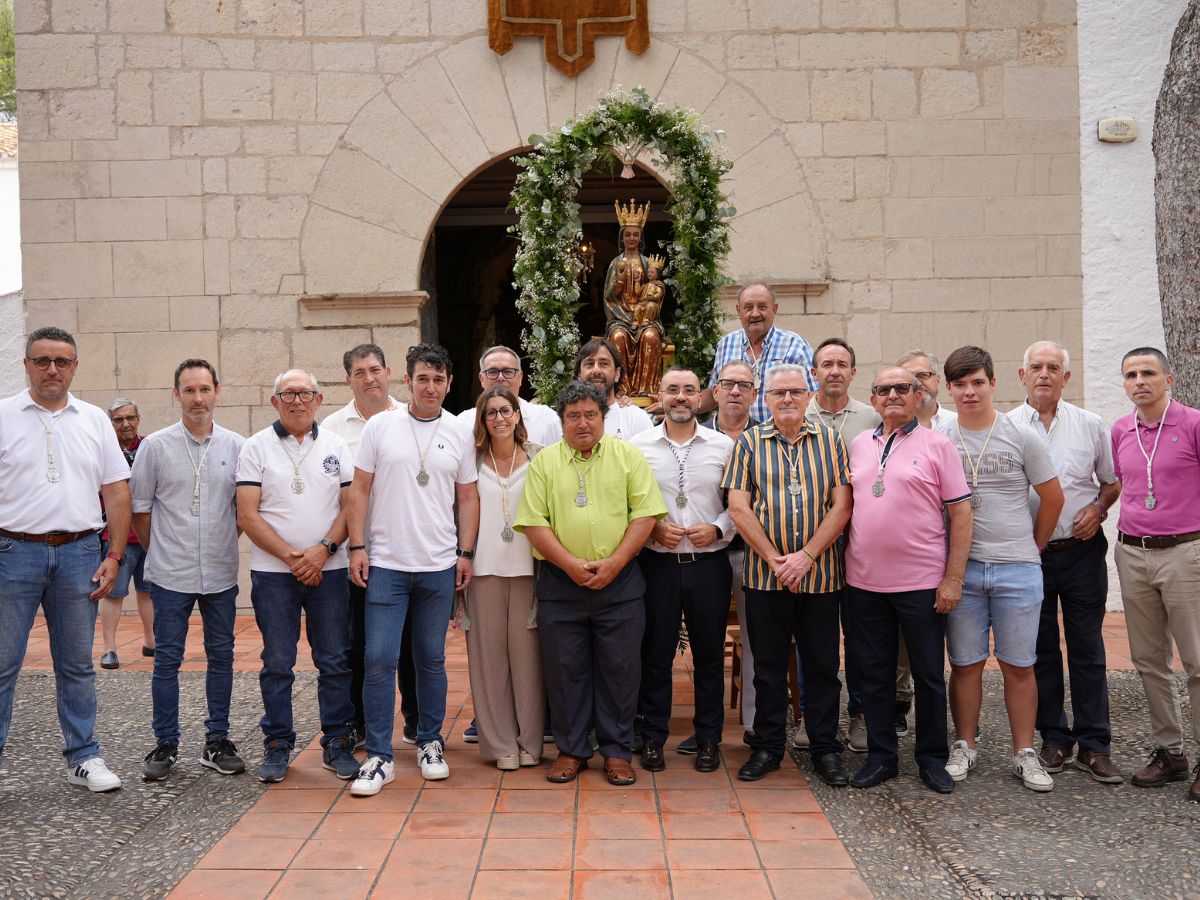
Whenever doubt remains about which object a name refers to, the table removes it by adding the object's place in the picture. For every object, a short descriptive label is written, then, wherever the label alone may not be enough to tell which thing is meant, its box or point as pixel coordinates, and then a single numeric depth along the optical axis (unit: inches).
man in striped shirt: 181.9
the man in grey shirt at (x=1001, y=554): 179.2
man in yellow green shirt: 182.9
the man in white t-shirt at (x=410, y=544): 183.6
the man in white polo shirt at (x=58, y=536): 176.7
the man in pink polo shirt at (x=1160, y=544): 176.1
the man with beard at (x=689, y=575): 189.9
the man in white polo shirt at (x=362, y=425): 200.7
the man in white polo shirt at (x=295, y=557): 183.0
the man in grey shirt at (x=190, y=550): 186.9
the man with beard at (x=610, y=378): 217.6
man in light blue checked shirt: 231.8
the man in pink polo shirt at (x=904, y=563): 176.9
